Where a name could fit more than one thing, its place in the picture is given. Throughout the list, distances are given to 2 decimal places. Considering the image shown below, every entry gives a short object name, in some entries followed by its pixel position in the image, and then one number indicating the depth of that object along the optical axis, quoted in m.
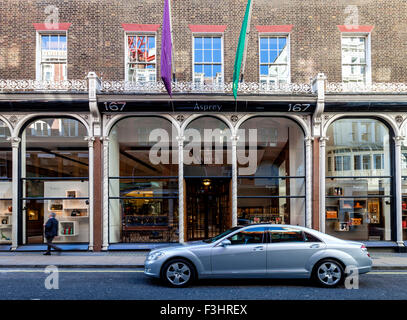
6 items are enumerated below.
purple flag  10.95
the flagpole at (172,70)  13.07
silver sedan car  7.59
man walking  11.80
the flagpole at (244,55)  12.55
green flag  11.52
